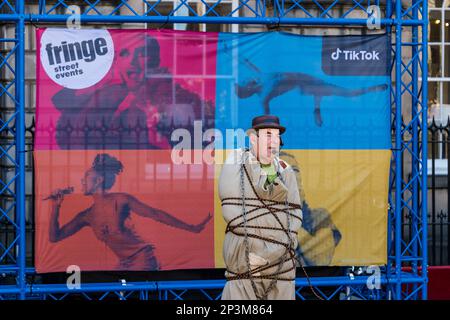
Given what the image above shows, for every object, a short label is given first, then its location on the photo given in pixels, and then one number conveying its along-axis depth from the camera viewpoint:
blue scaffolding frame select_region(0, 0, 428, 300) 9.32
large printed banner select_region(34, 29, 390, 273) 9.48
